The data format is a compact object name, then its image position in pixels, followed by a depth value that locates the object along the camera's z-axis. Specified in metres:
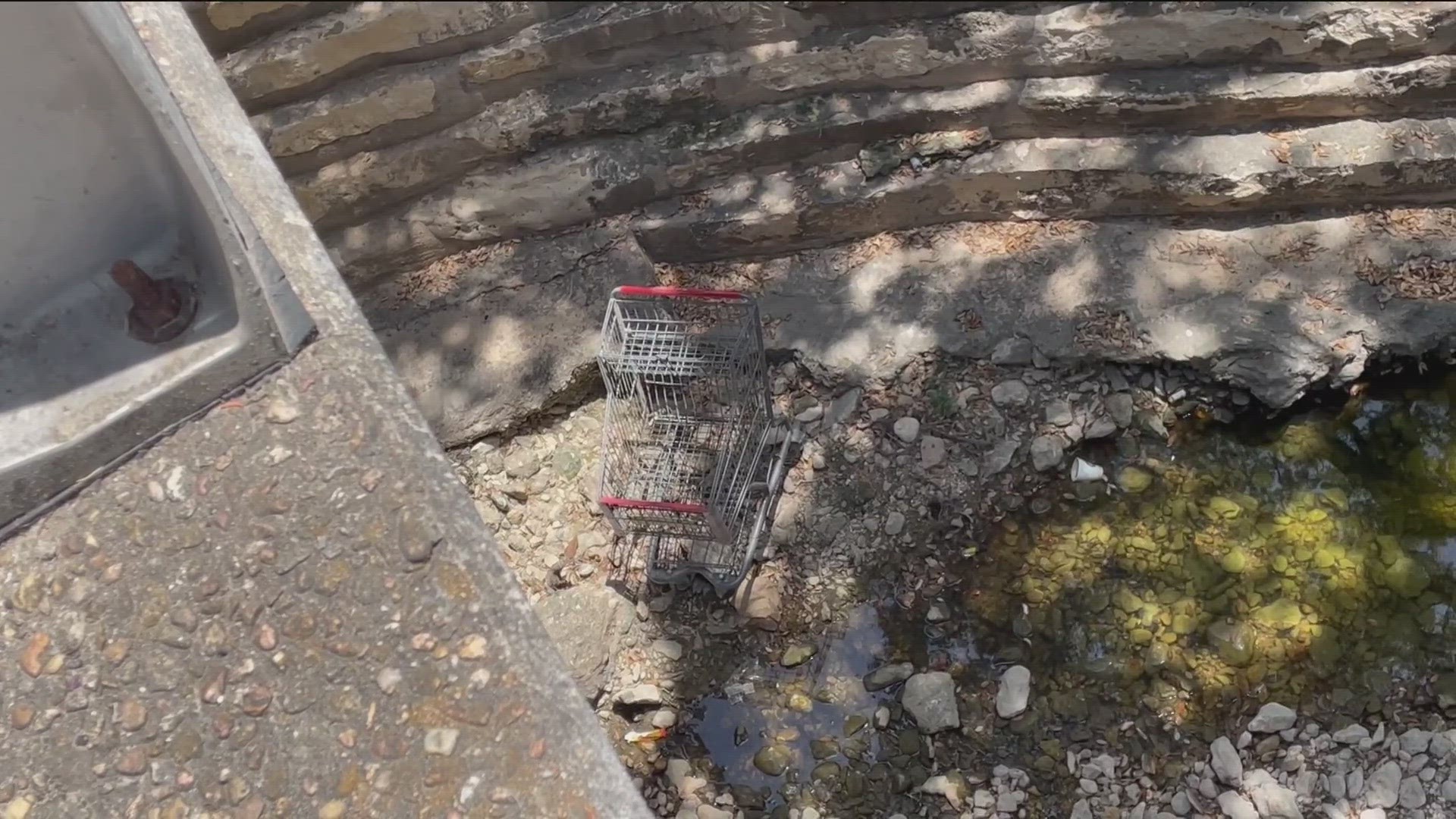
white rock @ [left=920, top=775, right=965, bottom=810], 2.93
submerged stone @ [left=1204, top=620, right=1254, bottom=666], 2.98
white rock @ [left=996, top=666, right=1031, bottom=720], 3.03
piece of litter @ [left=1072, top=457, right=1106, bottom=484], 3.37
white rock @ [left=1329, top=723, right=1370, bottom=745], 2.80
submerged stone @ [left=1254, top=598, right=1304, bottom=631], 3.01
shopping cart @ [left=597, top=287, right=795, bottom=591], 3.40
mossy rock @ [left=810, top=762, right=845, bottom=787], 3.04
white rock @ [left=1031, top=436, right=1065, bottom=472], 3.39
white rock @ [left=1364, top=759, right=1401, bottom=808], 2.70
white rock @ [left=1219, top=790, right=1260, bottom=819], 2.76
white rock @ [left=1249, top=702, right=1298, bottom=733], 2.85
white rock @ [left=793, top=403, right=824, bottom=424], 3.65
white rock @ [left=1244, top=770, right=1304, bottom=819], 2.74
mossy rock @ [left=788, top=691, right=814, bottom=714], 3.18
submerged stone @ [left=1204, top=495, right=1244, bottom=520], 3.22
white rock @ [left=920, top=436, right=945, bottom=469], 3.46
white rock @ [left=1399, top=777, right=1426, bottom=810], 2.69
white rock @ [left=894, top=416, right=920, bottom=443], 3.52
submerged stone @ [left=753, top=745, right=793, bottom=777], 3.09
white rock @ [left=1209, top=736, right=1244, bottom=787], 2.81
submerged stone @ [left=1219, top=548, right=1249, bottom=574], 3.12
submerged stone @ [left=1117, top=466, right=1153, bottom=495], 3.33
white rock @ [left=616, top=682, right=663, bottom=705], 3.22
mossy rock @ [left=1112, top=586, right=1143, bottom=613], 3.13
